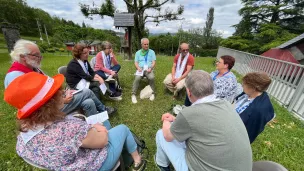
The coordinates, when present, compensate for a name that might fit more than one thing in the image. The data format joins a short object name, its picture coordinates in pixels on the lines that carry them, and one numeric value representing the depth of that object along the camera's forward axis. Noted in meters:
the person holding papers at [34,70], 2.13
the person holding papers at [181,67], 4.08
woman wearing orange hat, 1.05
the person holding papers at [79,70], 3.02
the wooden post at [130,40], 9.96
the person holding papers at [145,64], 4.30
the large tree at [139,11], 12.66
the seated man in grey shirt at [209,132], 1.16
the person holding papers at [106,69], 4.16
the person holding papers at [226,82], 2.75
